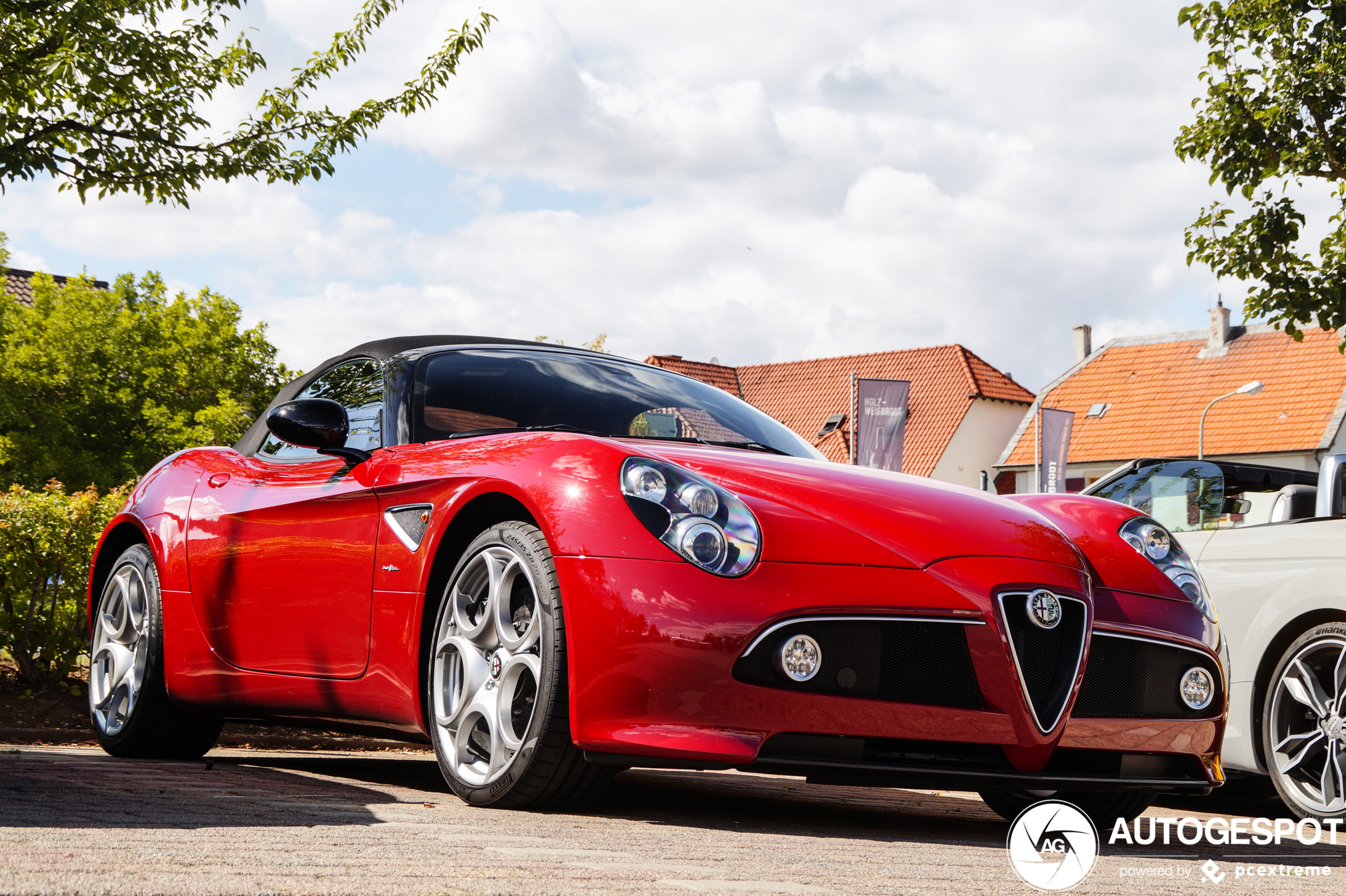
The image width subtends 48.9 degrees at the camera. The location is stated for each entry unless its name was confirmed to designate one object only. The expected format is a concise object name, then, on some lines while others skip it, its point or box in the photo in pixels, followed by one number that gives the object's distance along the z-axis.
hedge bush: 8.31
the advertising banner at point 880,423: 27.59
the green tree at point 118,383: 27.12
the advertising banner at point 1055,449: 33.44
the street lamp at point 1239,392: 39.00
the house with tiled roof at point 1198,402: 48.53
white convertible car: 5.67
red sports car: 3.74
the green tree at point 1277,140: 14.81
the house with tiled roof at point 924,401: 56.34
